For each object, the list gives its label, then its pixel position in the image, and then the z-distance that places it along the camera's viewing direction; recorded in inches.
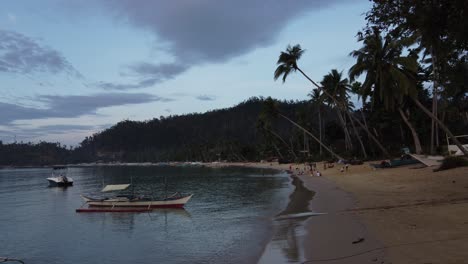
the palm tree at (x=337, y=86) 2369.6
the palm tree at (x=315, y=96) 3070.9
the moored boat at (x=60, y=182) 2741.1
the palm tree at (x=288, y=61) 2058.3
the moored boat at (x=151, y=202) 1229.1
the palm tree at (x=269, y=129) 4507.9
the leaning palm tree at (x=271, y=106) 3139.8
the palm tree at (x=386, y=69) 1470.1
